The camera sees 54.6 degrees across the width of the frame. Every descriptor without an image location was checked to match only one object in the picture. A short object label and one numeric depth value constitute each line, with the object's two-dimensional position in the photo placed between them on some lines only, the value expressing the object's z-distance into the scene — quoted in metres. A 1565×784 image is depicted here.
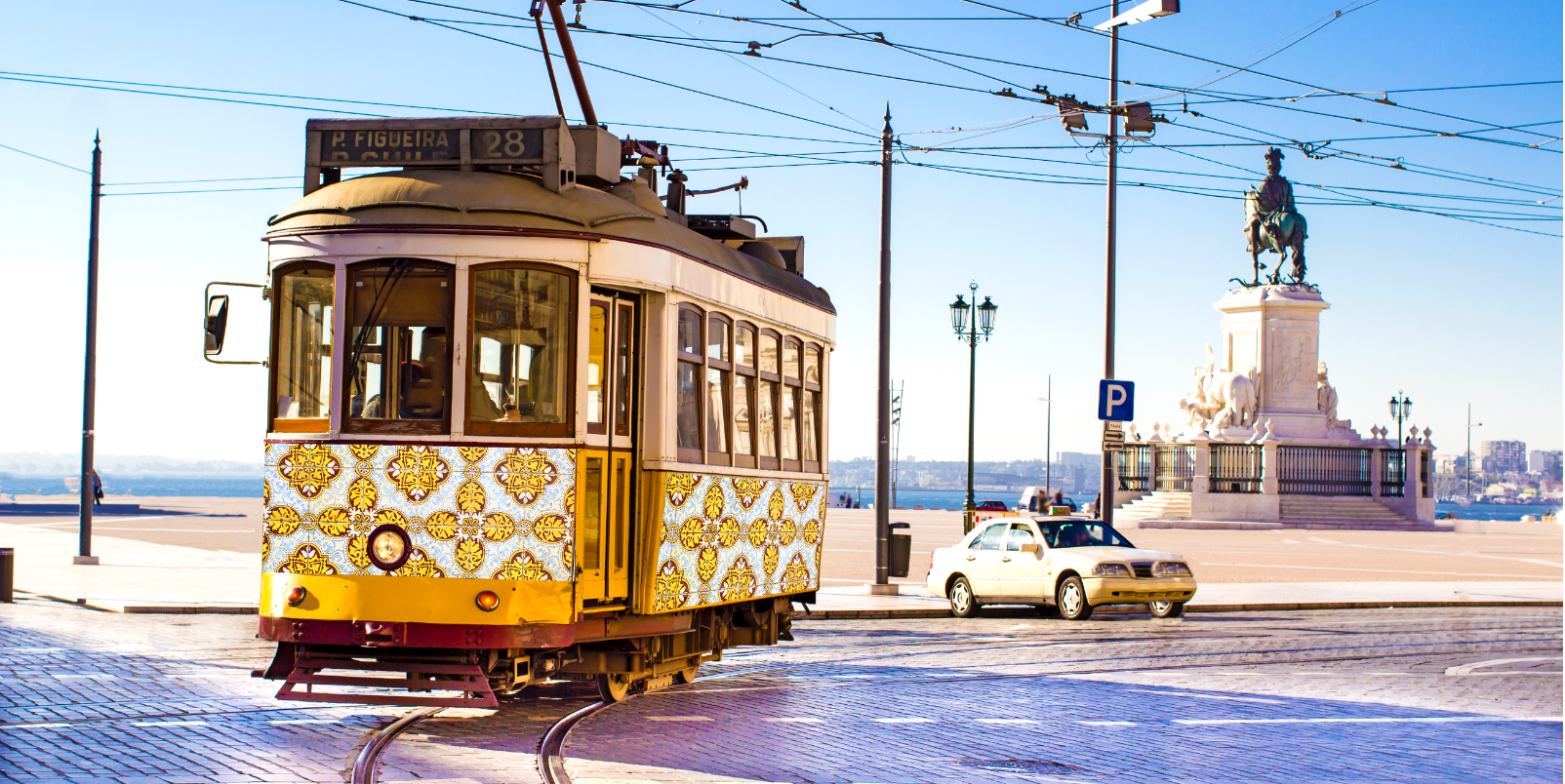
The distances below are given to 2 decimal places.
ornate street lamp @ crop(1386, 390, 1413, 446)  66.38
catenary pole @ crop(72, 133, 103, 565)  24.14
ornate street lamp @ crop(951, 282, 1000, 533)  32.56
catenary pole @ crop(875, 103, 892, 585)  20.41
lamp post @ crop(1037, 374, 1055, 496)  61.38
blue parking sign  20.58
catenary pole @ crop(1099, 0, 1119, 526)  21.64
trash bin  20.75
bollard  18.56
